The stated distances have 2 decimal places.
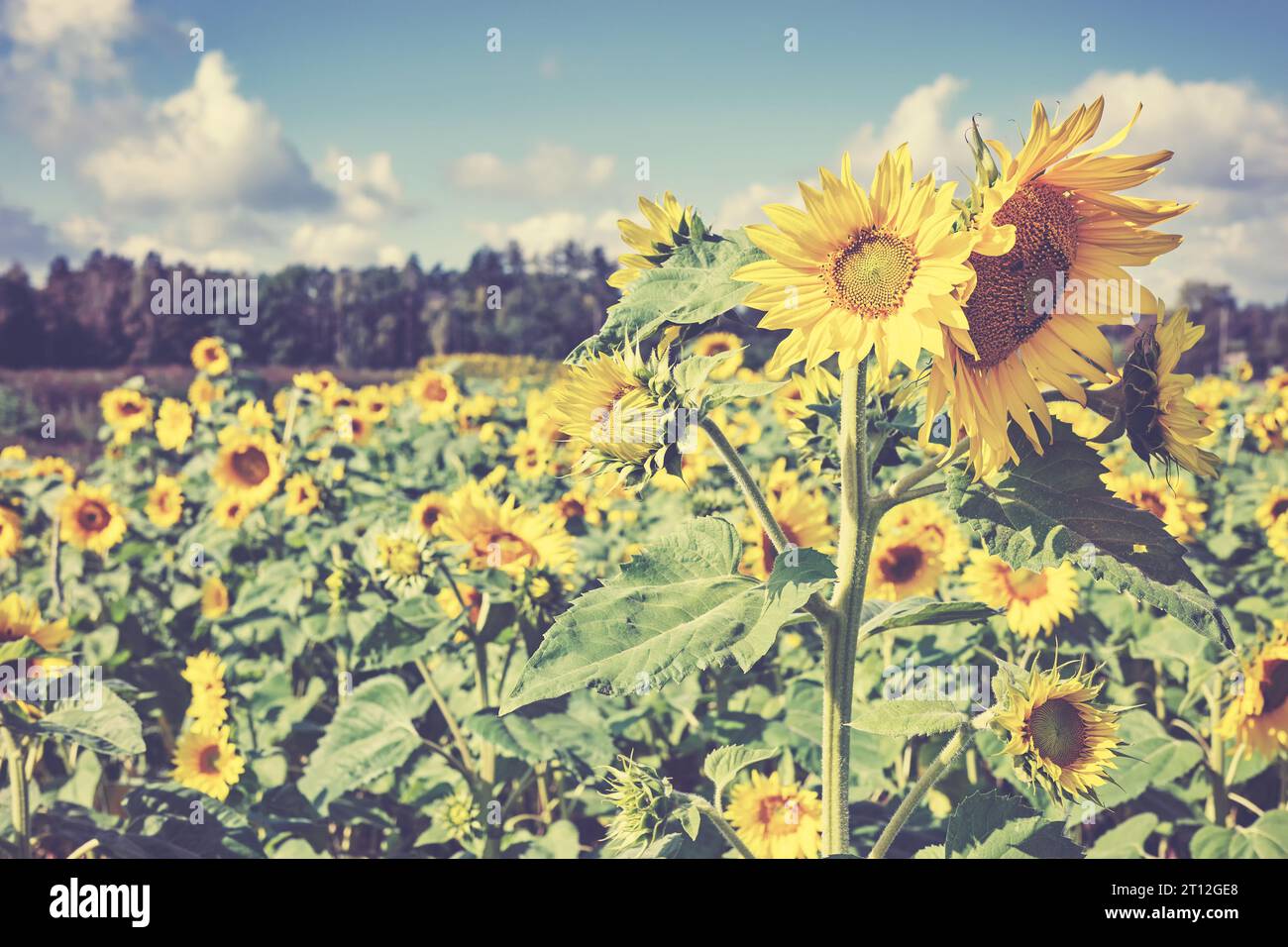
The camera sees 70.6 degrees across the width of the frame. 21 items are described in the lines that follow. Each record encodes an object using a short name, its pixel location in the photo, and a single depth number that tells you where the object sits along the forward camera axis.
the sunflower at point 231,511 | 4.71
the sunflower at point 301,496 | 4.30
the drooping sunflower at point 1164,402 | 1.24
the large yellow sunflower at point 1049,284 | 1.21
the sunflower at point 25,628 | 2.54
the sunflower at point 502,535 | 2.75
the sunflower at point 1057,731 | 1.33
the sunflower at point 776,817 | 2.44
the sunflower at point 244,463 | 4.98
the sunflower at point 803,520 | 2.78
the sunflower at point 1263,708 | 2.55
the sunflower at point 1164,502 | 3.50
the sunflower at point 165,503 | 5.57
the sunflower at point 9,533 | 4.70
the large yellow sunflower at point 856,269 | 1.15
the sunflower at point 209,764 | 3.23
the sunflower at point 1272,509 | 4.44
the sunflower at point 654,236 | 1.44
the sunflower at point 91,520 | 4.79
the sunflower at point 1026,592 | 3.07
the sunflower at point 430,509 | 3.48
